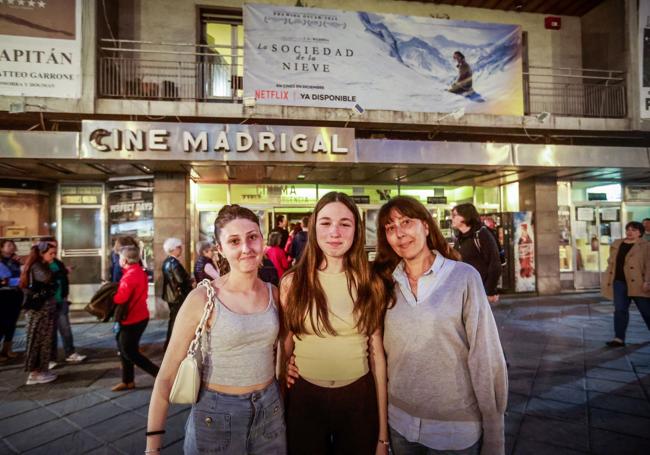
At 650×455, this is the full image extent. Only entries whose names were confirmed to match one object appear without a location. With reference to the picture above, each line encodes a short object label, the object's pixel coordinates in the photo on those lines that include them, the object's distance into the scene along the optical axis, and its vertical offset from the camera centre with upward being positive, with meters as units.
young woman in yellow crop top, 1.76 -0.69
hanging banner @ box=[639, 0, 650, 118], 9.45 +4.96
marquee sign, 6.68 +1.98
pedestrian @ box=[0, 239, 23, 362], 5.40 -1.01
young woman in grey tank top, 1.60 -0.67
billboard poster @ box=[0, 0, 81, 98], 7.37 +4.36
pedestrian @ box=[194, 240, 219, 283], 5.04 -0.42
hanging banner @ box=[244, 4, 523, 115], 8.10 +4.48
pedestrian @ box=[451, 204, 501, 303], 4.56 -0.24
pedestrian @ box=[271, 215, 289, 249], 8.21 +0.19
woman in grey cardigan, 1.58 -0.68
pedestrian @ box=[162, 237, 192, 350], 4.82 -0.69
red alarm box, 10.69 +6.77
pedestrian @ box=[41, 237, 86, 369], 4.97 -1.23
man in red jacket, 4.07 -0.99
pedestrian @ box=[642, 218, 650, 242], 8.52 +0.09
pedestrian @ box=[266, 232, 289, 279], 6.22 -0.40
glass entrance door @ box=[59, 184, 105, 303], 9.46 +0.02
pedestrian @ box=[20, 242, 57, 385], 4.55 -1.13
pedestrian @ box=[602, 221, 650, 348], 5.43 -0.85
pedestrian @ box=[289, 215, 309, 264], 7.09 -0.22
